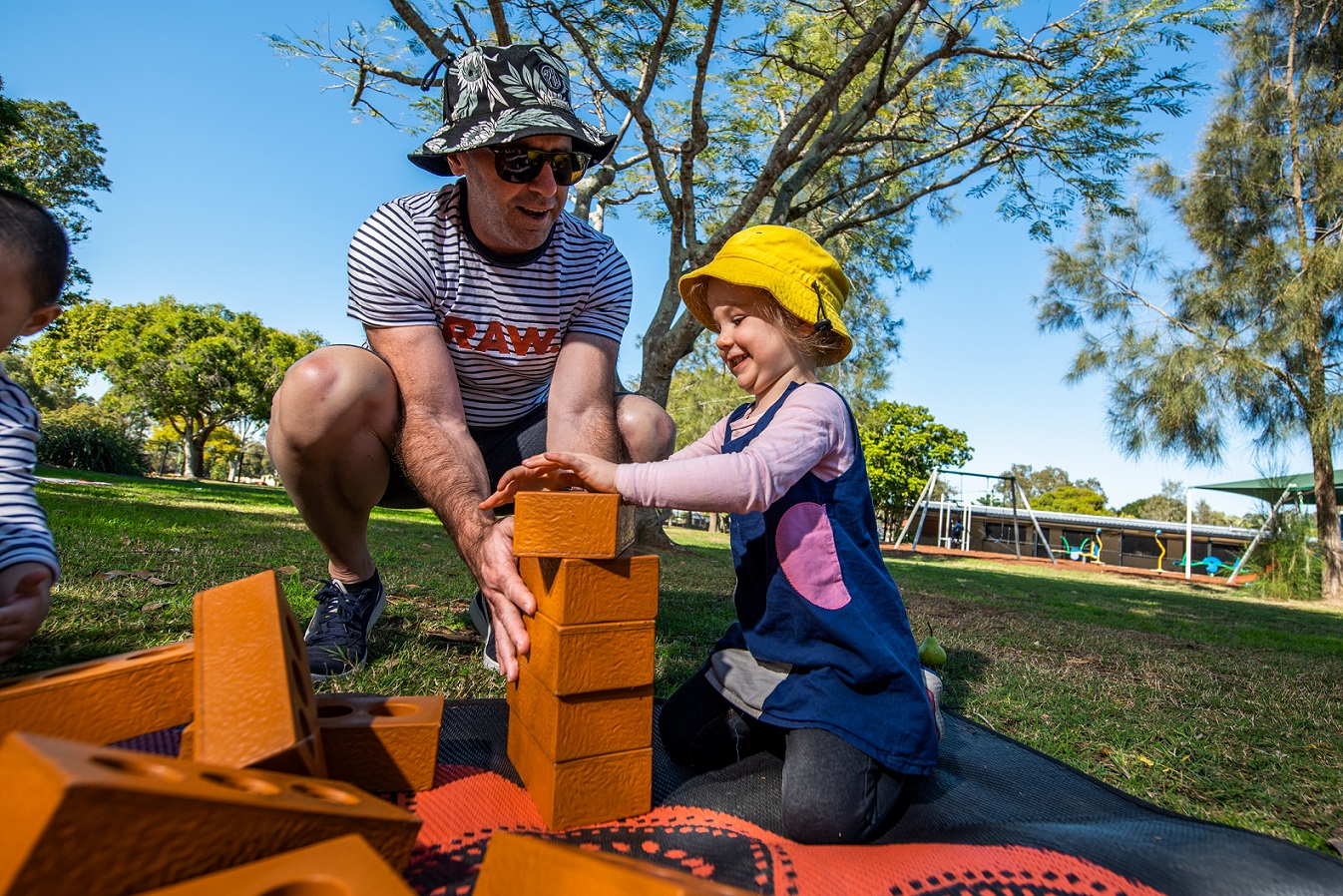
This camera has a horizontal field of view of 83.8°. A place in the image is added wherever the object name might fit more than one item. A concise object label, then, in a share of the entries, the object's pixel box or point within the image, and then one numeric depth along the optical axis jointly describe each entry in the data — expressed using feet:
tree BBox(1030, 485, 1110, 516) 225.35
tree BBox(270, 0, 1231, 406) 28.32
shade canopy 45.62
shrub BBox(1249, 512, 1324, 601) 42.06
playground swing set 66.33
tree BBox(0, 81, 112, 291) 66.03
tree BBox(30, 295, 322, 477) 104.53
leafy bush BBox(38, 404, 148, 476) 73.26
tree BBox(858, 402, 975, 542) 93.97
